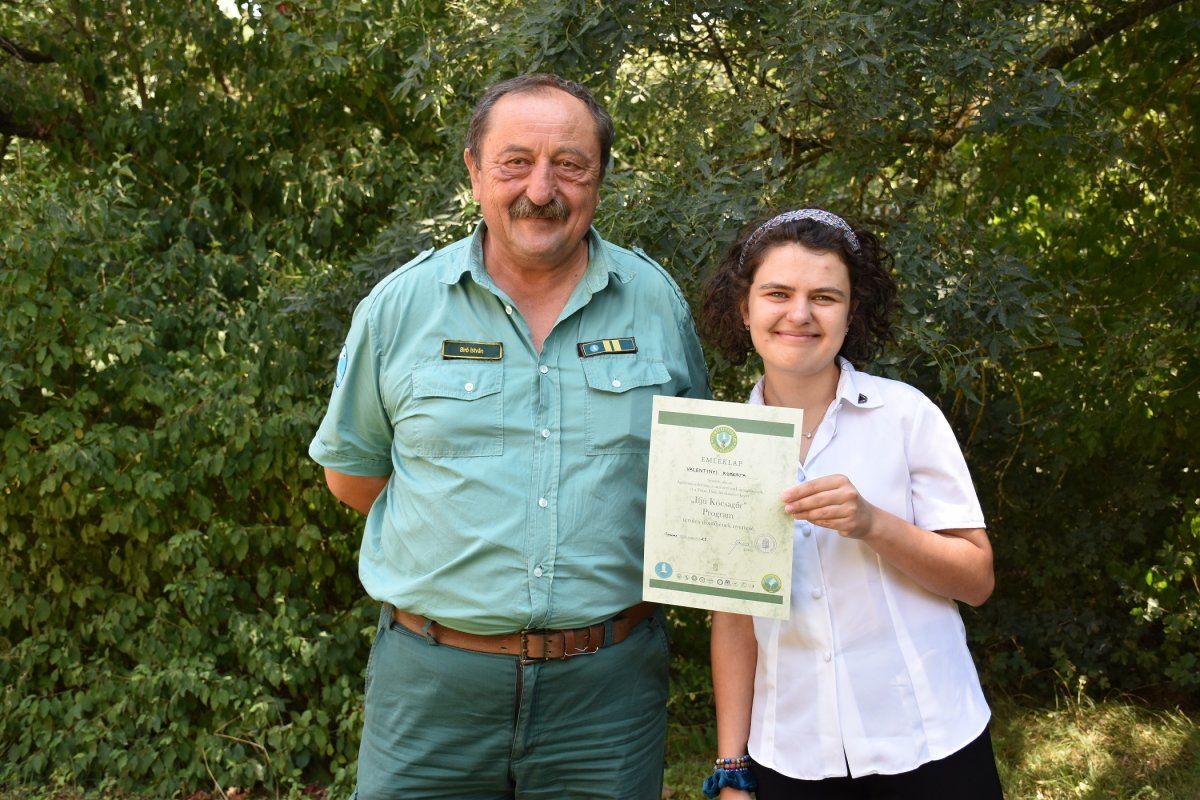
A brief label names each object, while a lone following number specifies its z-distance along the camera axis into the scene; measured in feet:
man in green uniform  8.18
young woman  7.27
